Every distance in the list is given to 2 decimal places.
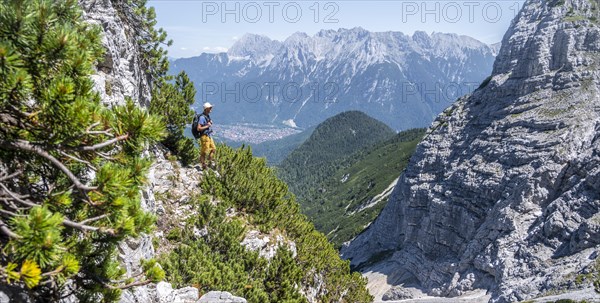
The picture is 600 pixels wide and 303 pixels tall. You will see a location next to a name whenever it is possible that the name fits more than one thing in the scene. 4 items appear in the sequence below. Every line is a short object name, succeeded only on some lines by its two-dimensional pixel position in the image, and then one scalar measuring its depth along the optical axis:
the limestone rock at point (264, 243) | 20.45
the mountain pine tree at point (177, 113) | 22.44
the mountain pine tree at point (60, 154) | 4.42
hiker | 19.16
